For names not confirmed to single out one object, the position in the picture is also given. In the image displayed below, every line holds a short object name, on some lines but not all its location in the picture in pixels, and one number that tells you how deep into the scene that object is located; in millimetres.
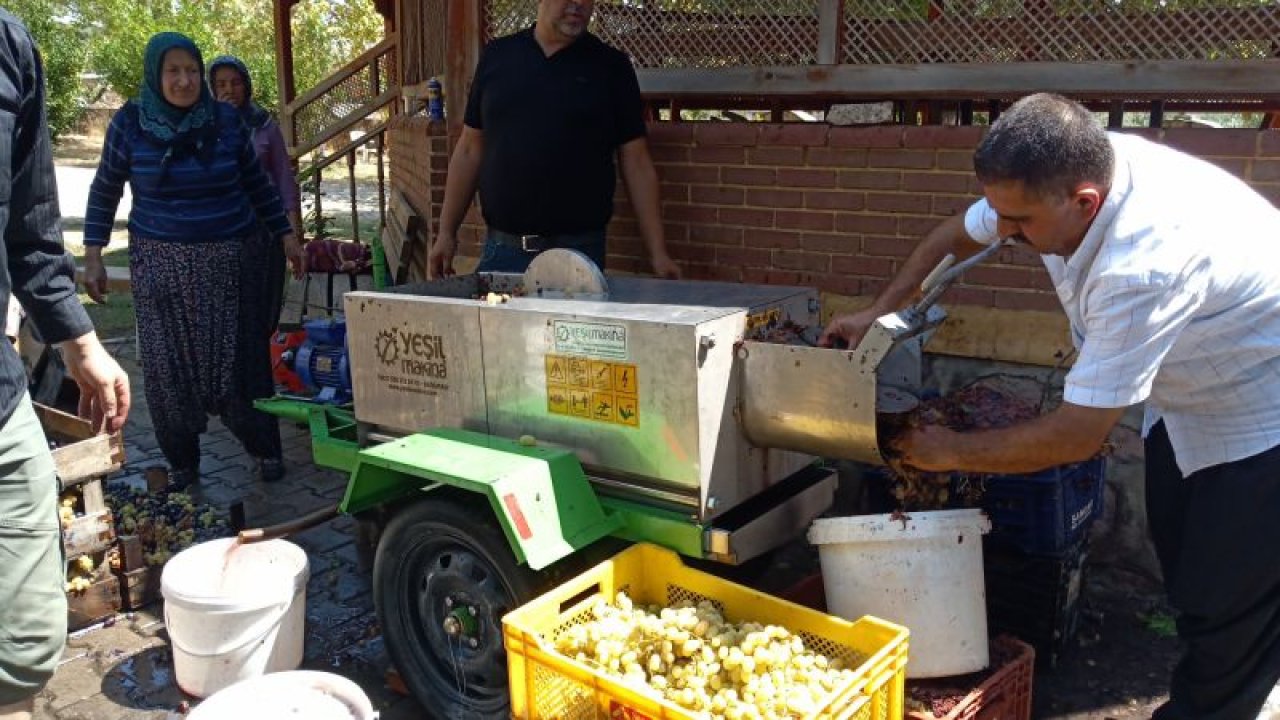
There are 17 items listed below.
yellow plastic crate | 2535
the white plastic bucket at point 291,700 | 2807
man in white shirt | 2424
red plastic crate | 2902
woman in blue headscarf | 5086
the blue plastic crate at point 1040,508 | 3592
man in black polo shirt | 4586
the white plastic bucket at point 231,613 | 3373
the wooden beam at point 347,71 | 10273
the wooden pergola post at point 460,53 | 6008
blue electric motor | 5707
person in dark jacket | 2447
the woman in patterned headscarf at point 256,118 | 7293
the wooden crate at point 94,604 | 4145
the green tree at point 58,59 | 27641
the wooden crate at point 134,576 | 4270
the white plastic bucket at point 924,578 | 2949
